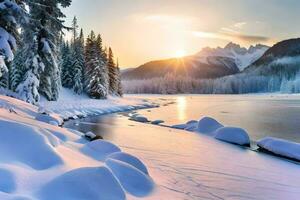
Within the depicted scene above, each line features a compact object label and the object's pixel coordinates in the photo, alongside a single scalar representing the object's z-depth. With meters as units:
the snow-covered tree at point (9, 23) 9.22
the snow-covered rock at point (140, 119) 20.28
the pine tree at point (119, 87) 46.11
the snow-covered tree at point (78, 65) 35.17
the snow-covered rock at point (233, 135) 12.36
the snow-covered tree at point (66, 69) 36.22
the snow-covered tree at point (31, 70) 16.14
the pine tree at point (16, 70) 26.60
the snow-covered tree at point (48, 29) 16.28
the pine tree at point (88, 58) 34.97
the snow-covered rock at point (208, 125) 14.98
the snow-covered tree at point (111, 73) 41.53
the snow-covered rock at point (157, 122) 19.16
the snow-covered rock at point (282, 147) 10.28
